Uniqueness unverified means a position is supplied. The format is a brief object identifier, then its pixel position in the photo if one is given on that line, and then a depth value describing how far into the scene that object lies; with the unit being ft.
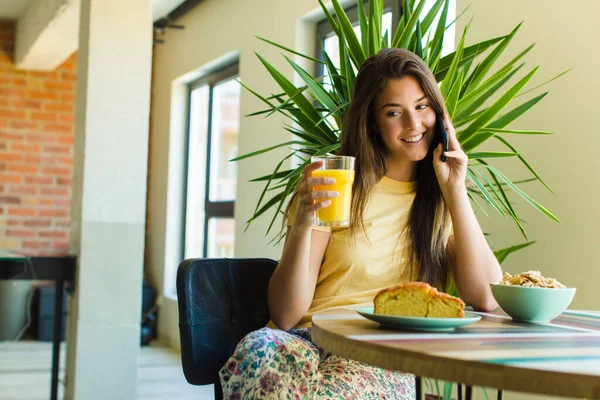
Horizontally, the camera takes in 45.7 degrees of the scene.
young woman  5.09
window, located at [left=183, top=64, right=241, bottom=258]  18.19
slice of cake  3.62
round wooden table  2.68
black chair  5.21
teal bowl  4.08
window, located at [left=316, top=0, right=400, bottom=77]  11.11
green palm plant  6.93
